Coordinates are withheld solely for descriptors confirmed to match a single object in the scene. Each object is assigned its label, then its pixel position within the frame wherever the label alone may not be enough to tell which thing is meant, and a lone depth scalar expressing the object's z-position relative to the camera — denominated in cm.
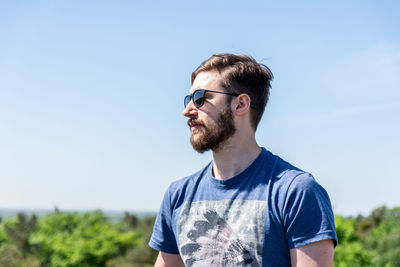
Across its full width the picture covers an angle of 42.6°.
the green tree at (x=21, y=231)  3962
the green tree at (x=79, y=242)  3891
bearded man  239
